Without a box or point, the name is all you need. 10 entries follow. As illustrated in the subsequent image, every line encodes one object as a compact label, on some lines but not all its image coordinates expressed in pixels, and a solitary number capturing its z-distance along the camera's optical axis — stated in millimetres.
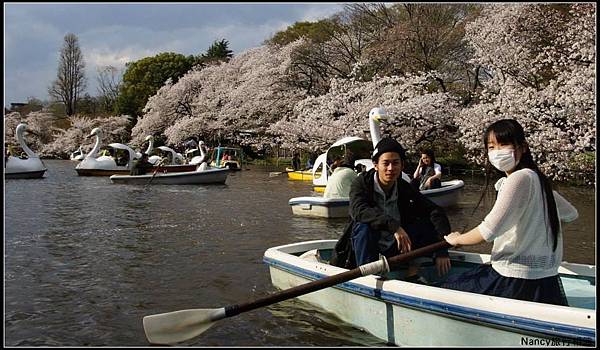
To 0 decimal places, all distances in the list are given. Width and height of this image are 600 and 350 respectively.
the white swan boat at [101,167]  27094
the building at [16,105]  71212
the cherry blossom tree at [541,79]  15008
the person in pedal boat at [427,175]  12997
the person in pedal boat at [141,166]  22473
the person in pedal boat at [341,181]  12203
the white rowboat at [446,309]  3523
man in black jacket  4555
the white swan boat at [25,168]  24000
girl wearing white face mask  3504
